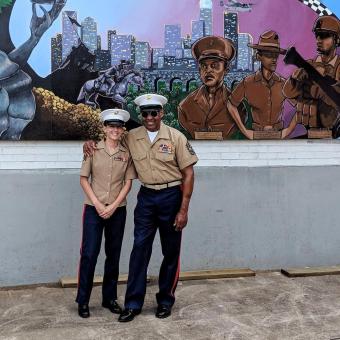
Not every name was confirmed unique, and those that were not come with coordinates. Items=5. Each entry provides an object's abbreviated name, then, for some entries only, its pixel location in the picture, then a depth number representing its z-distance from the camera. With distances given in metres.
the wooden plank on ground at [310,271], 5.76
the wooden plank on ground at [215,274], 5.55
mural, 5.14
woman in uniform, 4.37
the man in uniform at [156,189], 4.40
